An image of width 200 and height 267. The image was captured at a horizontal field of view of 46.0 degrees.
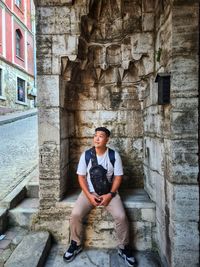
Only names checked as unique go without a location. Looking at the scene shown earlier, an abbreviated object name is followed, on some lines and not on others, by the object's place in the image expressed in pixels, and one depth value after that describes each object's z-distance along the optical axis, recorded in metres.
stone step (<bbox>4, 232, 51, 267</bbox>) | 2.43
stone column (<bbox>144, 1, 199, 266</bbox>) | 2.27
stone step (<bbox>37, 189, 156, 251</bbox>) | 3.00
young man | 2.77
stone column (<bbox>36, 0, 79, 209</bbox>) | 3.04
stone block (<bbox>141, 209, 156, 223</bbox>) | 2.99
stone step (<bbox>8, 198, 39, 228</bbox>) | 3.21
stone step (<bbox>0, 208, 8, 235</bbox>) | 3.03
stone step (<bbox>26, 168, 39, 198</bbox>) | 3.86
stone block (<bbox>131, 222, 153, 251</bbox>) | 3.00
